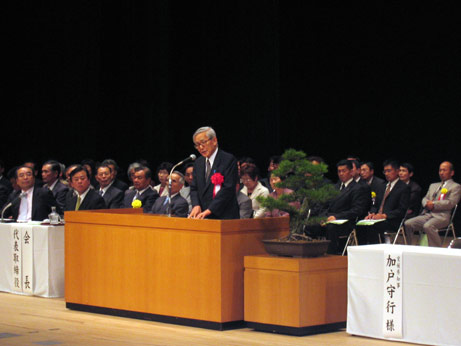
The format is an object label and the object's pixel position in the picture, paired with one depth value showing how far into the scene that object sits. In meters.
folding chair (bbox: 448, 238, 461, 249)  8.56
